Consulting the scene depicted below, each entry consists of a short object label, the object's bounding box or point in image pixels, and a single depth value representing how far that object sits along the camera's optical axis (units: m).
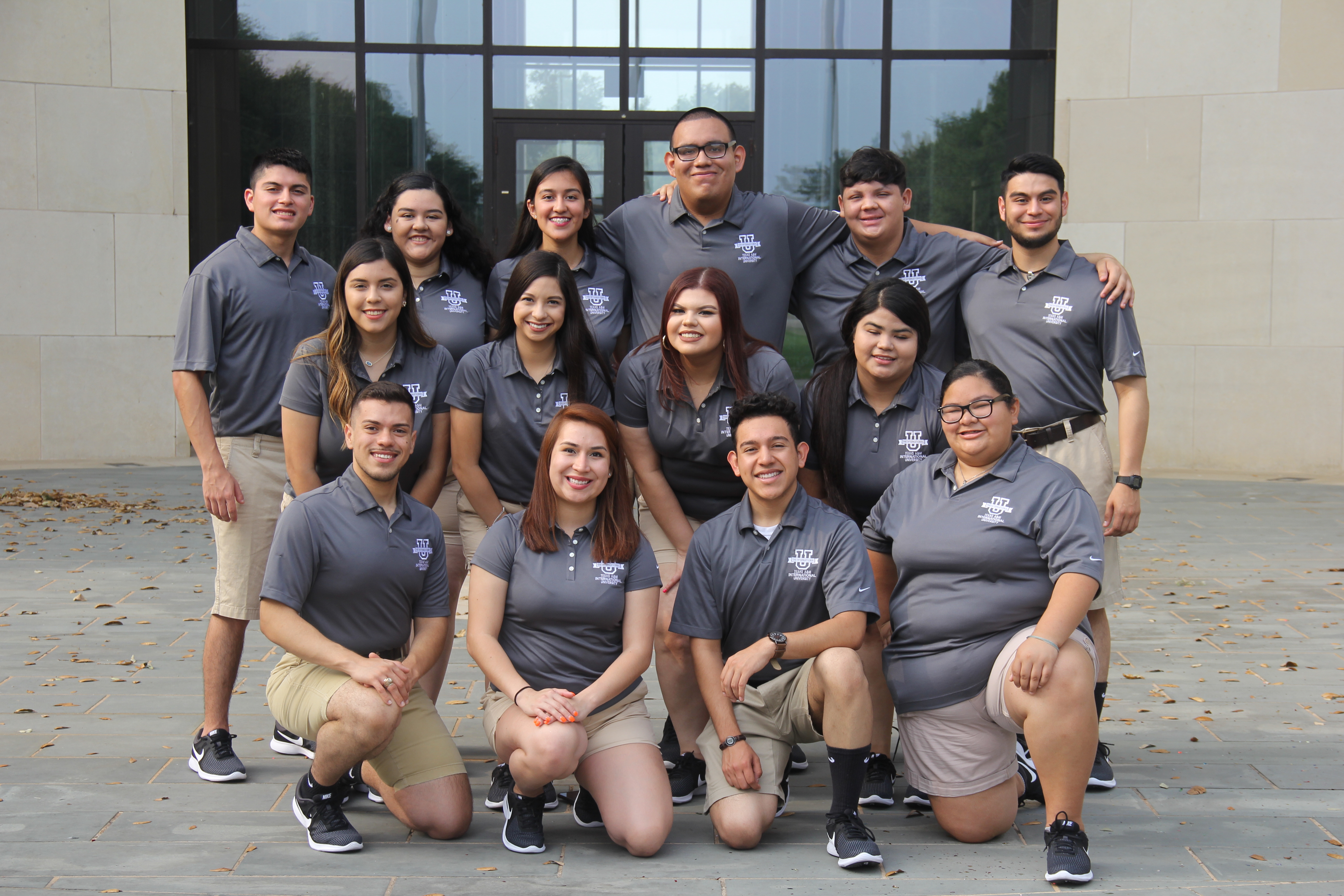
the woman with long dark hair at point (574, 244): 4.98
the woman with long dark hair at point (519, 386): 4.62
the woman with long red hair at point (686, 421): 4.45
